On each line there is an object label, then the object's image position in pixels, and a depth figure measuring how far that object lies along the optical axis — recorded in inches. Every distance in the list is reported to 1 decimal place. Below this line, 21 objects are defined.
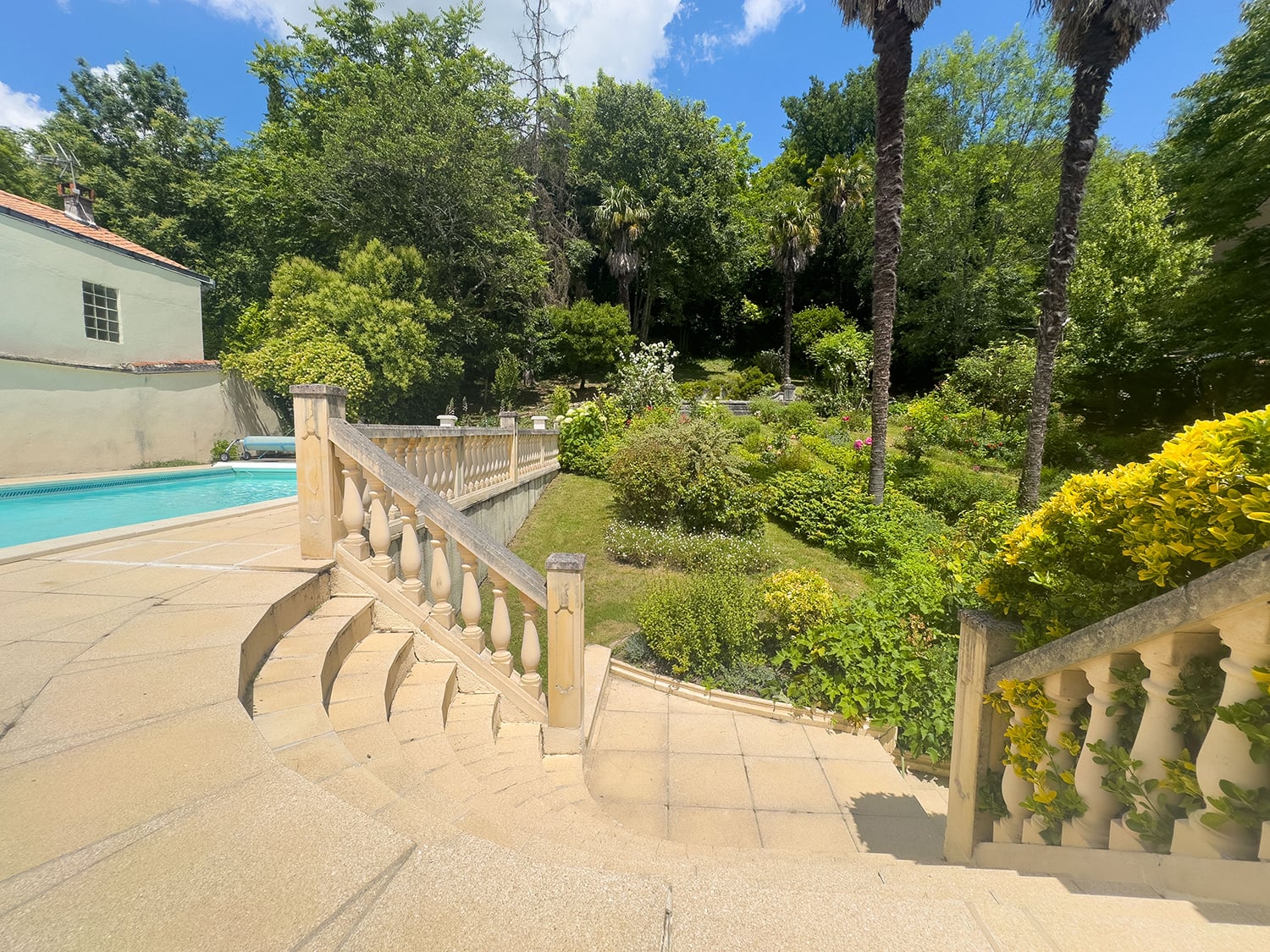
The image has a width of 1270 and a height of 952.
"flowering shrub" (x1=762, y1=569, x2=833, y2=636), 222.2
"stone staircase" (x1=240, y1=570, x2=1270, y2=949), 46.9
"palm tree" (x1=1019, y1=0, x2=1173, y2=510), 344.2
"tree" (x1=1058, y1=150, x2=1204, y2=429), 561.6
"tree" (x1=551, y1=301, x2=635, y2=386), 977.5
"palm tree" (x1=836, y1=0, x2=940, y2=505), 390.3
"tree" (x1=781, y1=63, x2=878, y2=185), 1362.0
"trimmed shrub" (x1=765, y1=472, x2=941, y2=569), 362.3
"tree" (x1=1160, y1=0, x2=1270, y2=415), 419.8
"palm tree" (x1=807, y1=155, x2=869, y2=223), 1122.7
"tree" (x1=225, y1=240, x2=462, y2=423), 603.2
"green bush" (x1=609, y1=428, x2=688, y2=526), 385.7
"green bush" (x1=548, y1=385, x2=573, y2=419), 719.1
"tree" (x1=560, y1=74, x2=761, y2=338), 1056.2
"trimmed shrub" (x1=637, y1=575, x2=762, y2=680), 215.6
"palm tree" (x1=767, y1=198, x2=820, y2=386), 1039.6
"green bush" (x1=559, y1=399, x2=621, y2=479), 553.0
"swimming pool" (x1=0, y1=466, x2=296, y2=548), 279.3
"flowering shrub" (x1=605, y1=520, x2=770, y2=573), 328.2
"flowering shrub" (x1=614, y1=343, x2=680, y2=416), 691.4
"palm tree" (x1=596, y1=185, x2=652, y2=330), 1021.8
